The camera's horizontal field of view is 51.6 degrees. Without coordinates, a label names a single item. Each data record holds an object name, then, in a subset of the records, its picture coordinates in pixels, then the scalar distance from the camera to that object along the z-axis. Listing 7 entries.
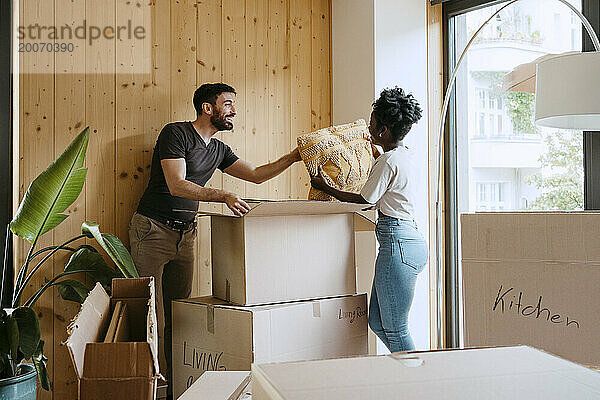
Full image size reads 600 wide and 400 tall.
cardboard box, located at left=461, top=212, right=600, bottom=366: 1.27
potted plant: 2.27
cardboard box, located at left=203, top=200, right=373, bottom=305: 2.32
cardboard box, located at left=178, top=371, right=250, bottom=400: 1.12
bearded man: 3.04
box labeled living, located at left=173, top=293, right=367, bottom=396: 2.28
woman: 2.55
